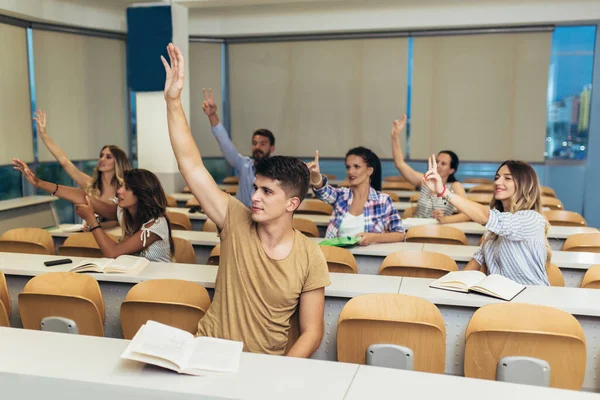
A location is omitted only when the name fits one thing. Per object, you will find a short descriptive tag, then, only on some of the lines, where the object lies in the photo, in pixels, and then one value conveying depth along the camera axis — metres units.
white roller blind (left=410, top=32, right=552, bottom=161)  8.98
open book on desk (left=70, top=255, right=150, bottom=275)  3.33
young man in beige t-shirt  2.44
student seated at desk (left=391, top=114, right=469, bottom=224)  5.46
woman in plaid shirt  4.39
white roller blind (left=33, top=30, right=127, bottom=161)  7.99
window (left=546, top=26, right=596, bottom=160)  8.91
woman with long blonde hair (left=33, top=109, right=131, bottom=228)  5.29
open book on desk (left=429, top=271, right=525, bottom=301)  2.87
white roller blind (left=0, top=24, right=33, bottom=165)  7.38
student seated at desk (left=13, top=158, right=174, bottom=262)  3.79
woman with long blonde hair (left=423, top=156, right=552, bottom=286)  3.20
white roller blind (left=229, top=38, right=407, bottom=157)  9.51
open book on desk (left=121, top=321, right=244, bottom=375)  1.79
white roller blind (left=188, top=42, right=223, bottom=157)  9.70
